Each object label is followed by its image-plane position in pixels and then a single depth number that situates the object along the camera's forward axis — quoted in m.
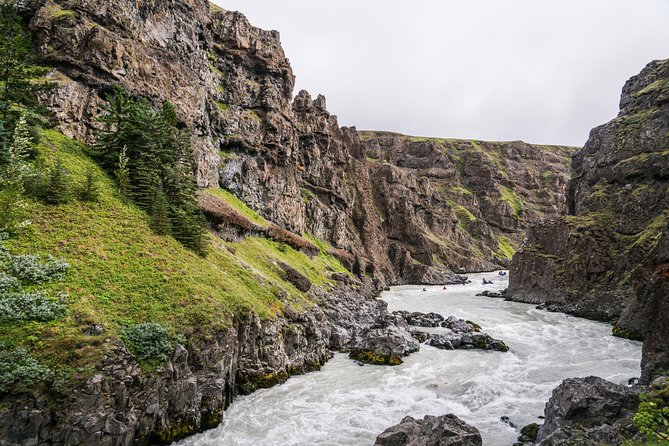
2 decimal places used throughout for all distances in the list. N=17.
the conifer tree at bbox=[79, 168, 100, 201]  27.14
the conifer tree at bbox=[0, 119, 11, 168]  23.95
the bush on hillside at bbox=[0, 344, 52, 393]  14.41
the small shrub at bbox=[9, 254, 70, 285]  18.97
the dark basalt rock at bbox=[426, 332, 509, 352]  37.94
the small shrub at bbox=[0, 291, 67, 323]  16.81
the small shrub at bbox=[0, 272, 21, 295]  17.83
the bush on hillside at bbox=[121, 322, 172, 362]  18.42
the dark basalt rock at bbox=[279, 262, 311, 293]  42.59
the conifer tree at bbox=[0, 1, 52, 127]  27.22
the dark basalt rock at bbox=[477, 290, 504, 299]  84.59
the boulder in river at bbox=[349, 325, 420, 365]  32.94
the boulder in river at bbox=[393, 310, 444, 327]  49.15
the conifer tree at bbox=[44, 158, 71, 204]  24.80
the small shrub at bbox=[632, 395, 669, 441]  8.27
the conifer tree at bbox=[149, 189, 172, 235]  29.08
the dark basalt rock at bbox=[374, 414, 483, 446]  16.36
